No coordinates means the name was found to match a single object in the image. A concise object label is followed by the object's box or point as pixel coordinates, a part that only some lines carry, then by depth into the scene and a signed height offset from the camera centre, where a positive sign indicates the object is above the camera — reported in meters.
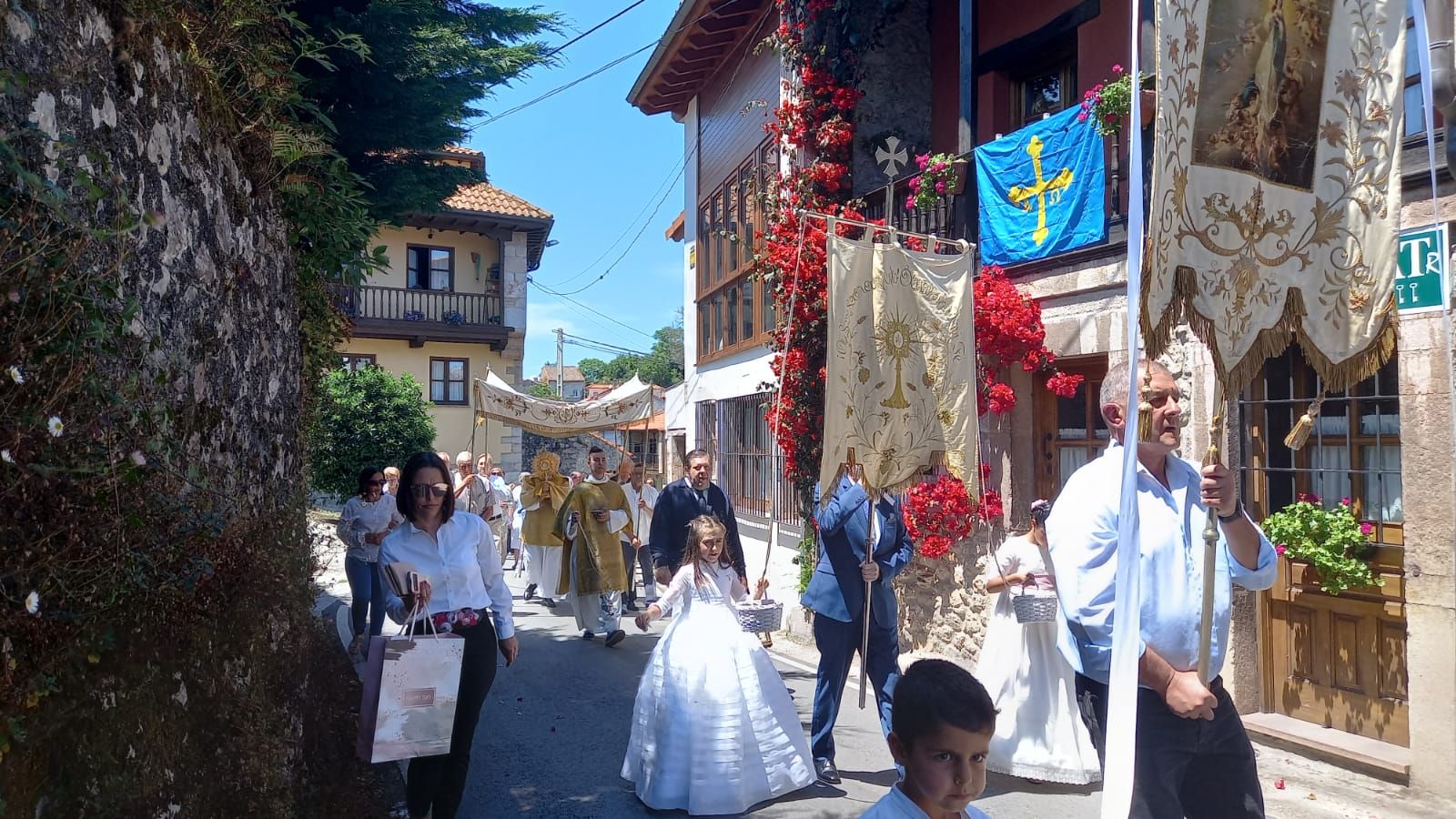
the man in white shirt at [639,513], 11.65 -0.79
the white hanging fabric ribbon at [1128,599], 2.41 -0.36
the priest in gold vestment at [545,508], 11.88 -0.67
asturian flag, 7.46 +2.16
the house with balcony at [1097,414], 5.38 +0.34
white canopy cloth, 13.92 +0.66
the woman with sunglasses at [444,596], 4.38 -0.64
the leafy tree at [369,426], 21.62 +0.60
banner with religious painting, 2.81 +0.84
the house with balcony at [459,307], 27.78 +4.21
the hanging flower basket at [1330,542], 5.80 -0.48
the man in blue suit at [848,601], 5.53 -0.83
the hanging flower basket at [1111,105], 6.97 +2.58
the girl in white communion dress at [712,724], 4.98 -1.40
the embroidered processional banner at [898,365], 5.86 +0.58
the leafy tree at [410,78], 6.64 +2.70
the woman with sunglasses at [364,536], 8.66 -0.73
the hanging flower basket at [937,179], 8.65 +2.47
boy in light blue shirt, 2.24 -0.67
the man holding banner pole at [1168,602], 2.91 -0.43
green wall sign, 4.81 +0.94
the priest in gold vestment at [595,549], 9.60 -0.95
